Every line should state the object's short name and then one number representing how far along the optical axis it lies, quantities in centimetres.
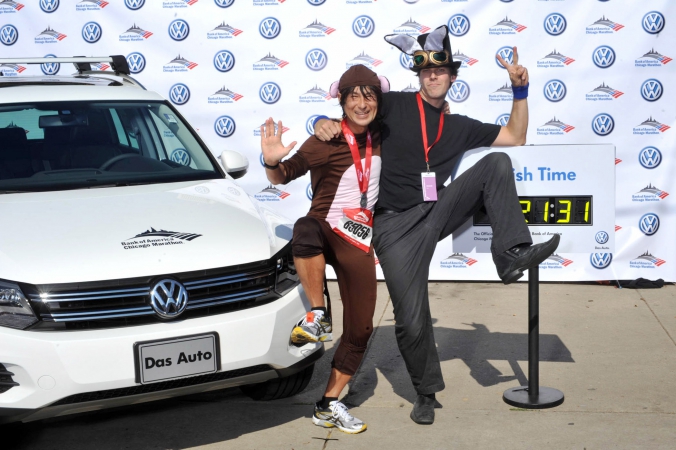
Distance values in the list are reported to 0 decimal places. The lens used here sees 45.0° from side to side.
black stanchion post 463
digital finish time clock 465
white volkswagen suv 359
